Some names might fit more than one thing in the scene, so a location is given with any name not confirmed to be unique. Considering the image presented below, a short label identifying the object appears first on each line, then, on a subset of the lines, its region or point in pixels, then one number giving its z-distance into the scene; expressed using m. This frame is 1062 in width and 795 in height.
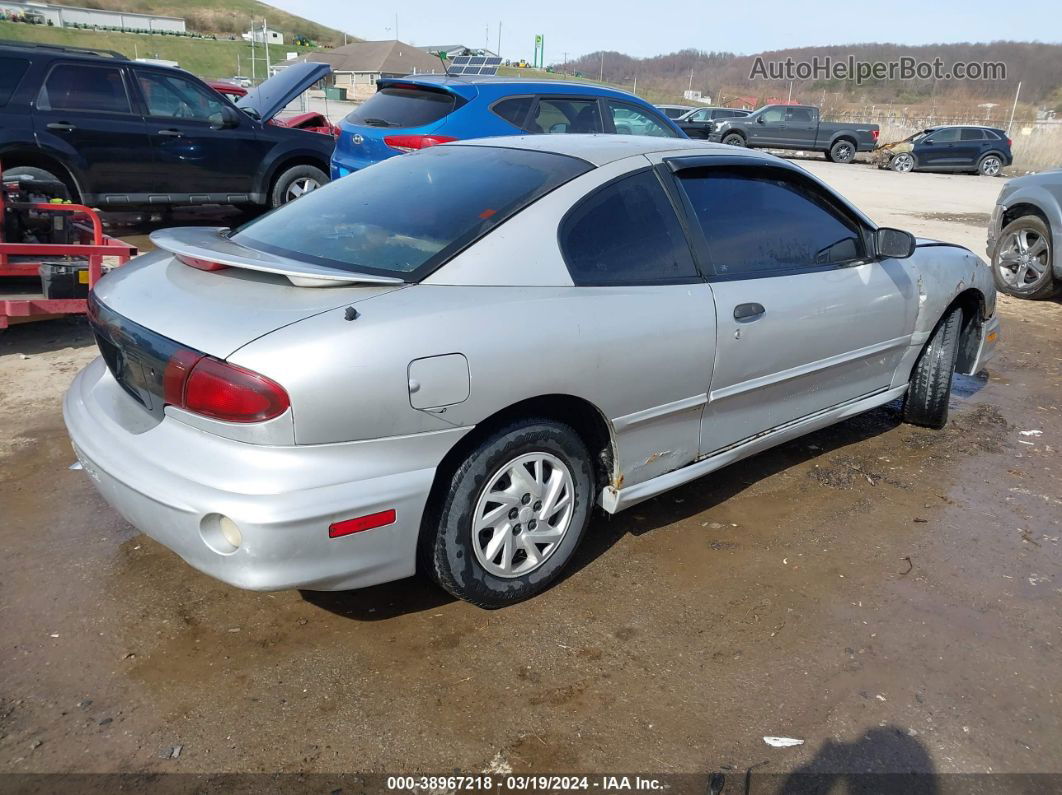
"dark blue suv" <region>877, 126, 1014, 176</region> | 25.00
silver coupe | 2.36
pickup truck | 25.97
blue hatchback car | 7.38
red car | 11.75
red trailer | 5.03
